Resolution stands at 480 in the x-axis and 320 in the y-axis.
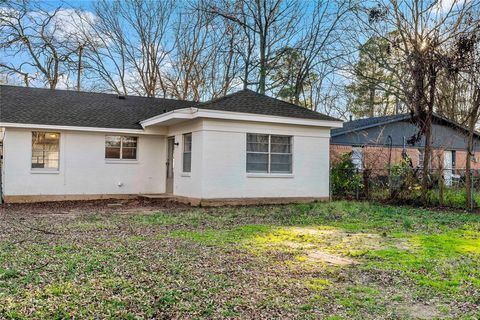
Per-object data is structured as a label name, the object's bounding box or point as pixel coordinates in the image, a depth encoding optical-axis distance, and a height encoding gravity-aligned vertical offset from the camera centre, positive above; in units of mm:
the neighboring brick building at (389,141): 20203 +1696
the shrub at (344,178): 16219 -188
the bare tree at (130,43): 25547 +7874
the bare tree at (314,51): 21234 +6475
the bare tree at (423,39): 12883 +4417
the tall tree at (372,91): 16375 +4935
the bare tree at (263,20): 21703 +8032
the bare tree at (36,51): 20206 +6458
